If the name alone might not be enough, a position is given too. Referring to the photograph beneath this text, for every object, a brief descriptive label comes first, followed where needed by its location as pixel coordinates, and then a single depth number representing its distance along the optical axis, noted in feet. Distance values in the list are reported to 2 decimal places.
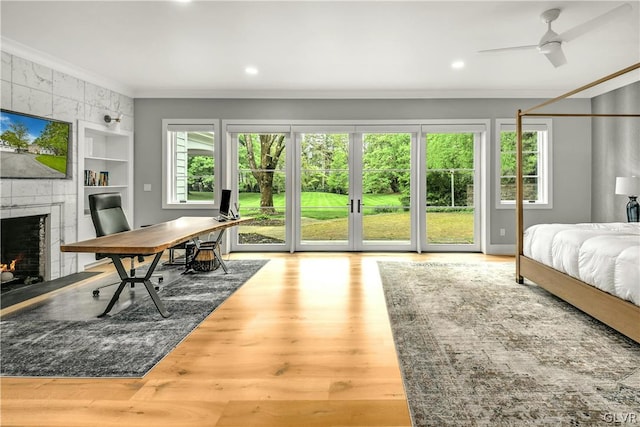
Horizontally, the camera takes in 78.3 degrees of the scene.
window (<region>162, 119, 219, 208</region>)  20.77
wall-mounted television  12.85
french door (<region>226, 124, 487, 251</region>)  20.94
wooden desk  9.04
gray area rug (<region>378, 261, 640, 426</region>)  5.83
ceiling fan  9.95
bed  8.25
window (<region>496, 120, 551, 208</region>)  20.43
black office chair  12.49
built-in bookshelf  16.63
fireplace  13.74
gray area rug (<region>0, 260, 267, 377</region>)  7.41
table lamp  16.28
